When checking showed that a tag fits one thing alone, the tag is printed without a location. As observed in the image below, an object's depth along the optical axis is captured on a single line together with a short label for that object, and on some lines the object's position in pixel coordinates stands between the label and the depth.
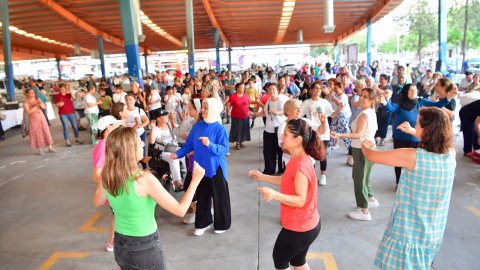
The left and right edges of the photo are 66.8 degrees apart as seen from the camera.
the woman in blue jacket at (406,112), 4.86
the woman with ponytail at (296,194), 2.40
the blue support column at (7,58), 13.05
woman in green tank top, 2.04
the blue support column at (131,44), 10.66
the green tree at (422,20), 33.03
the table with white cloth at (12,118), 11.52
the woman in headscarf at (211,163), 3.89
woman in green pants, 4.13
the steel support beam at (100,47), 24.28
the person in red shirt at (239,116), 7.85
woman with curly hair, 2.24
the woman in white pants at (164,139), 5.07
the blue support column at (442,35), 14.11
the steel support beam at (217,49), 23.36
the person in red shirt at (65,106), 8.87
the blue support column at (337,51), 37.98
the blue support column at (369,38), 23.69
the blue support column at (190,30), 16.17
